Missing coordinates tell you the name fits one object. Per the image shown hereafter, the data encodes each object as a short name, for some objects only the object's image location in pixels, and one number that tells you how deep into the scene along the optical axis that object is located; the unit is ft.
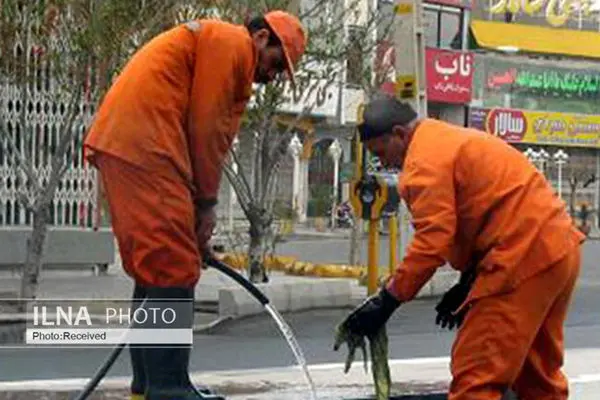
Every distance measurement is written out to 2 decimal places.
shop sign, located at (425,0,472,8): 160.91
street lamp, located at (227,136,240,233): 82.17
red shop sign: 156.76
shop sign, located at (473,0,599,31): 186.60
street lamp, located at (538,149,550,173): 159.02
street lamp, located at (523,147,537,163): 160.80
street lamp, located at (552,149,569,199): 172.34
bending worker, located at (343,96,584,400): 16.70
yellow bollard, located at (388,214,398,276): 54.34
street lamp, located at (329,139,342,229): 147.74
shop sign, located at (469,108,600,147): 174.60
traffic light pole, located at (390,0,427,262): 55.21
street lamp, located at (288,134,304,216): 129.49
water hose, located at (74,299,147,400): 19.47
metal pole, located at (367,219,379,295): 52.39
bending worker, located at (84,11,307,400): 17.42
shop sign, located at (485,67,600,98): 177.88
